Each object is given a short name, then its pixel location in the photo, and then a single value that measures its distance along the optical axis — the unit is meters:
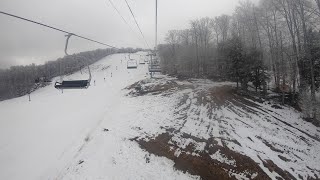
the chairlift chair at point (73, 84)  12.98
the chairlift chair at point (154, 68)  33.03
